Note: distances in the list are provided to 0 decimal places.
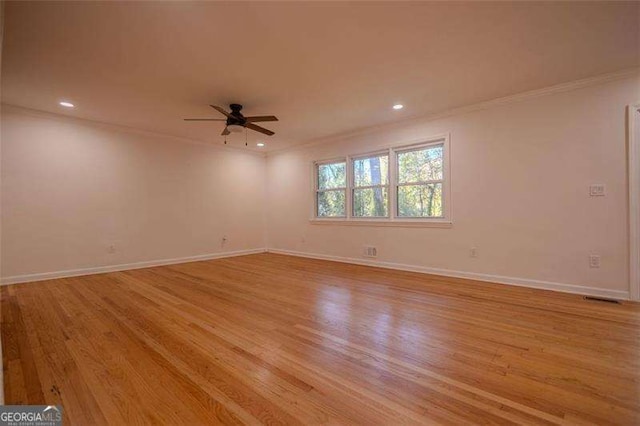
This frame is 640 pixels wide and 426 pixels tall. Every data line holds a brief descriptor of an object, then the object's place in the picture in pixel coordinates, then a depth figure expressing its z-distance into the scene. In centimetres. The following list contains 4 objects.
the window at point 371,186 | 513
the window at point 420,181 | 448
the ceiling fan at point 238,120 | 358
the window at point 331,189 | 582
